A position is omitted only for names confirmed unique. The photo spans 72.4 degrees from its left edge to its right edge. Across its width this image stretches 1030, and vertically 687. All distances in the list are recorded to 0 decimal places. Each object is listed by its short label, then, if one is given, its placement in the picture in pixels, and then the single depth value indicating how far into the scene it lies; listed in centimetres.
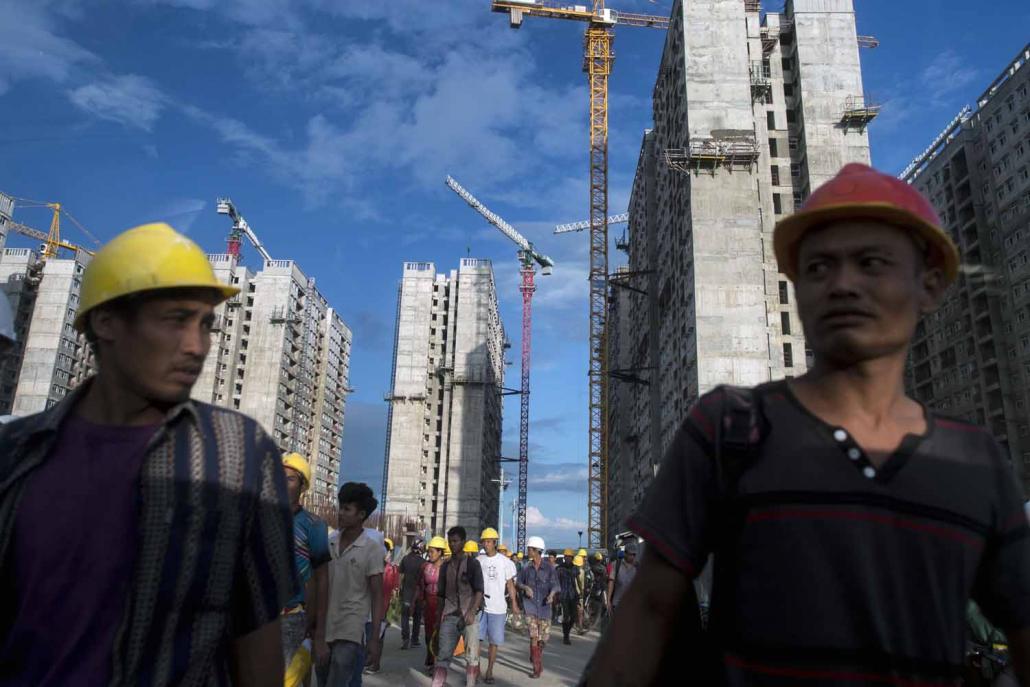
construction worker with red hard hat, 122
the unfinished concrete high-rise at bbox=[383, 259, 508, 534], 7931
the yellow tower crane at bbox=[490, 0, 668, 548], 6762
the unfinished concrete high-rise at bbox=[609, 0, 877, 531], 3716
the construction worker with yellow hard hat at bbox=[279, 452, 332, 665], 503
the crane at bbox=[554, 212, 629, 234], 10650
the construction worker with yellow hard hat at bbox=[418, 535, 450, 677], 1124
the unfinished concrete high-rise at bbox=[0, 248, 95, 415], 6944
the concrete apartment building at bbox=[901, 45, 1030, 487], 4712
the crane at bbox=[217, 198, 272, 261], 10944
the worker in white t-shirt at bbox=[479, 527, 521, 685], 1033
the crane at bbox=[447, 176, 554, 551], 10319
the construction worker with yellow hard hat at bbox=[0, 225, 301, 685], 153
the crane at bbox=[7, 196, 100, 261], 9681
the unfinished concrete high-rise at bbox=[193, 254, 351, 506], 8281
